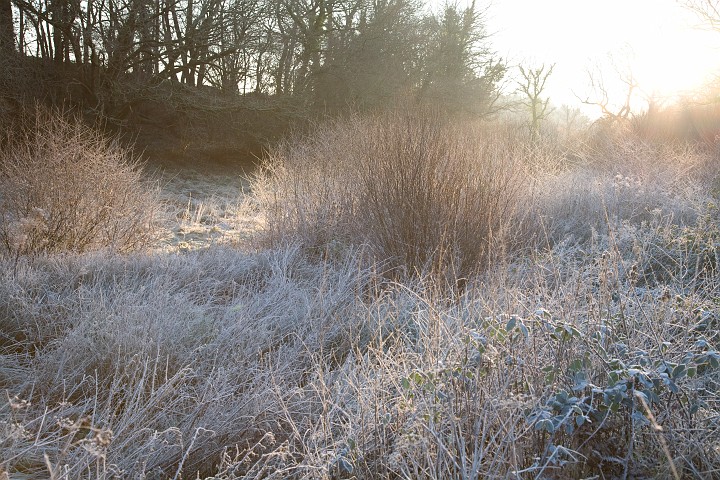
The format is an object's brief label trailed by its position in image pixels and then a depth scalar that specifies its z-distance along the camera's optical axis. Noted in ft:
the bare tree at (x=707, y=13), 46.93
